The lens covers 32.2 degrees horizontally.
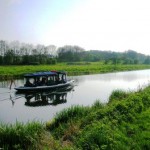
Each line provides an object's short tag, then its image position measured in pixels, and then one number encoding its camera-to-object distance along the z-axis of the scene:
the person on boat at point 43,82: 32.94
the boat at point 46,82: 30.84
